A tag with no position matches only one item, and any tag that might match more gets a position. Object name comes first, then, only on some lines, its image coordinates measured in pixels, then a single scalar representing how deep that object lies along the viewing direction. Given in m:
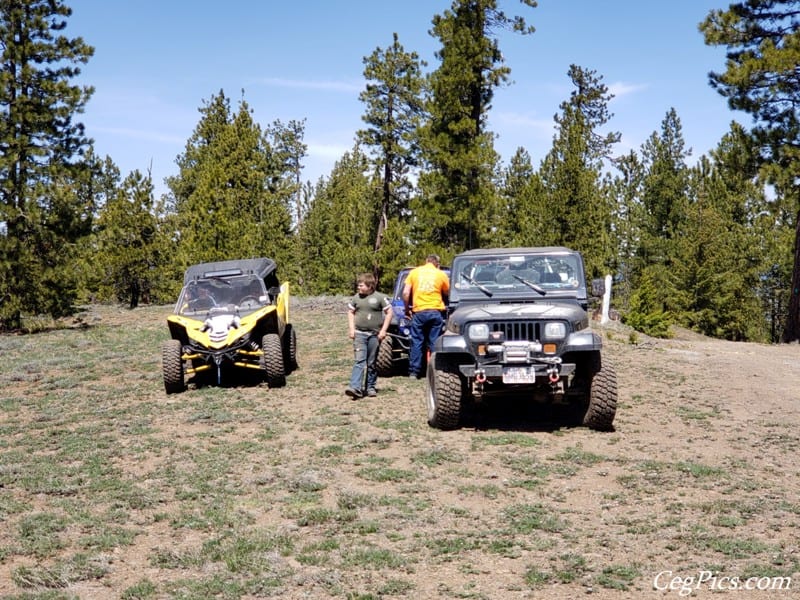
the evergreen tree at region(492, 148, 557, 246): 37.28
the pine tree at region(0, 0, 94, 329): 24.09
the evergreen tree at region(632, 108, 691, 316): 41.56
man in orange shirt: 11.72
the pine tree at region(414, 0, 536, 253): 31.06
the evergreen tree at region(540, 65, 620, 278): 35.97
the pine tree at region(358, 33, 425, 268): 40.94
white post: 22.80
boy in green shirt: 11.21
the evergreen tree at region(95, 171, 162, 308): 33.31
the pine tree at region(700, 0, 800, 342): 21.58
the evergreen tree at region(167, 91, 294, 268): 30.06
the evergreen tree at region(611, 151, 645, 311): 42.16
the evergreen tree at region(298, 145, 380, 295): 43.75
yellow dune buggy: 12.02
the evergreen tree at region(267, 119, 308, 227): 63.31
